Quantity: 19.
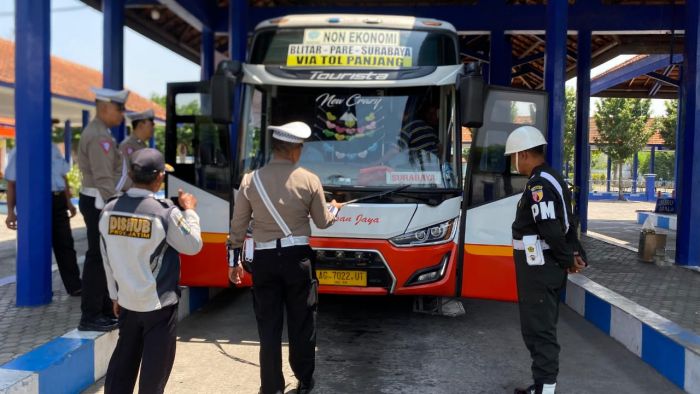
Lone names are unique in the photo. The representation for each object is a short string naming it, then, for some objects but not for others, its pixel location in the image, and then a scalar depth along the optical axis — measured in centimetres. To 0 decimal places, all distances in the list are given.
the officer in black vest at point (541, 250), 389
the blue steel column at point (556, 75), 881
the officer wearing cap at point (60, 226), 596
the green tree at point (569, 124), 3609
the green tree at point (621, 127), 3459
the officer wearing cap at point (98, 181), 462
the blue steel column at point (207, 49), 1264
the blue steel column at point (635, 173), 3612
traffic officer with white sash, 377
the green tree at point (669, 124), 3450
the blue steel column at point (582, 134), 1370
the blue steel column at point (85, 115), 2303
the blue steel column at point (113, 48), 1001
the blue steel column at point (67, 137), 2677
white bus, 523
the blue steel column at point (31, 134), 547
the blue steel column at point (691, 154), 877
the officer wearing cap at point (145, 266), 311
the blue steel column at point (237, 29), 1041
